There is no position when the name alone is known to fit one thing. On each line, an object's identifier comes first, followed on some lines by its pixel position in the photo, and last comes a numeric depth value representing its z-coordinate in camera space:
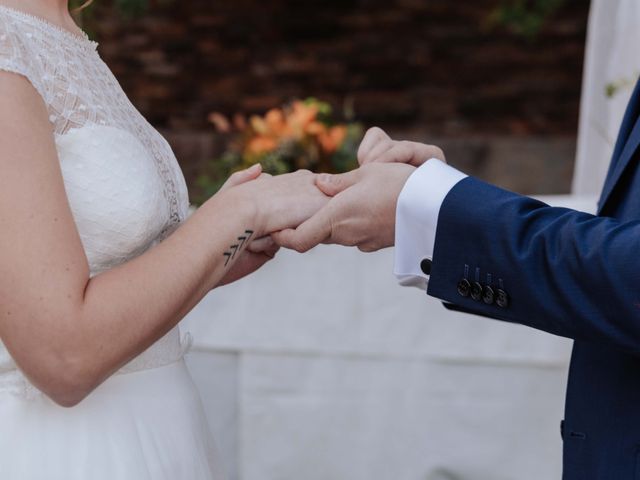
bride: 1.19
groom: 1.27
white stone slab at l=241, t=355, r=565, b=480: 2.90
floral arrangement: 3.06
